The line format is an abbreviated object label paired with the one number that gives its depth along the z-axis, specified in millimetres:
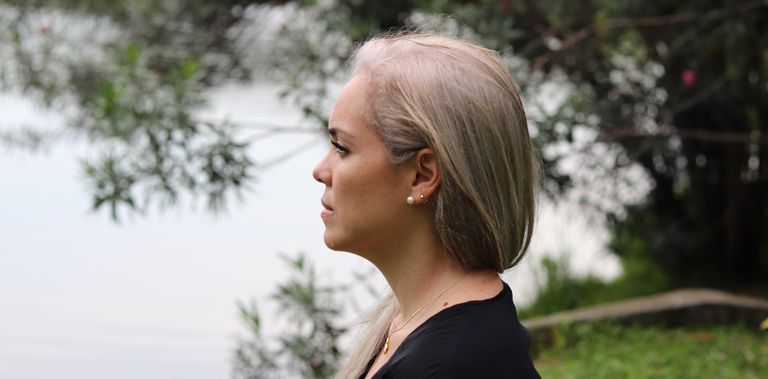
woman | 1711
